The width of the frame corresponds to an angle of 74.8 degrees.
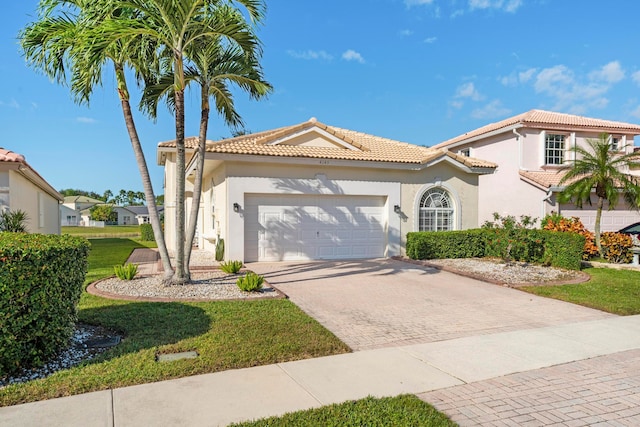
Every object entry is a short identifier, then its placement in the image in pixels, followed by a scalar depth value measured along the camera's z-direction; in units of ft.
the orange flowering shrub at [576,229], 52.80
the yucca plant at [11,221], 40.70
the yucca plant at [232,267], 38.14
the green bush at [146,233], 106.93
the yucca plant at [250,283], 30.35
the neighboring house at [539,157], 66.39
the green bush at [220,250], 48.93
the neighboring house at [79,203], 309.42
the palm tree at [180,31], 27.50
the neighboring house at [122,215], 310.00
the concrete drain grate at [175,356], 17.45
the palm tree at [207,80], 33.19
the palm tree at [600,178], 51.80
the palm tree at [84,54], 27.27
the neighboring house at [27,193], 42.08
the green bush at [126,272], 34.83
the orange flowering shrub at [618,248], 50.95
